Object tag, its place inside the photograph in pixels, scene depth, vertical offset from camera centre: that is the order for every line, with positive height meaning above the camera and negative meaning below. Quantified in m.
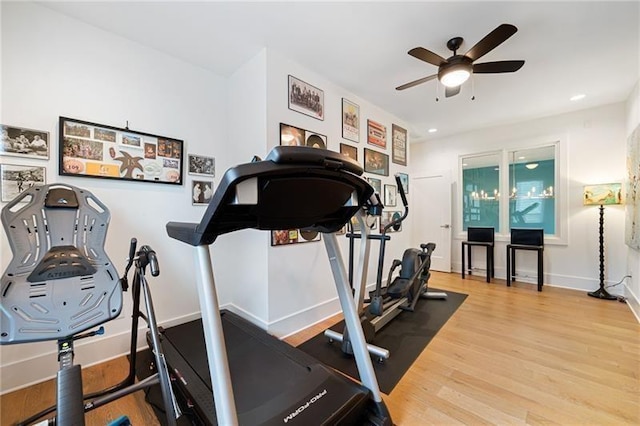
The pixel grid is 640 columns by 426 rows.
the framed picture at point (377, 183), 3.73 +0.47
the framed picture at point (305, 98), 2.66 +1.30
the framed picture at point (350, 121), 3.27 +1.26
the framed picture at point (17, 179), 1.76 +0.25
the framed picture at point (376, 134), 3.70 +1.23
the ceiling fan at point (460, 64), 2.10 +1.38
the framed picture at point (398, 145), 4.21 +1.21
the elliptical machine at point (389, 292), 2.09 -0.88
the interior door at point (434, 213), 5.08 +0.02
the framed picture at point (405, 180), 4.41 +0.61
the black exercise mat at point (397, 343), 1.91 -1.20
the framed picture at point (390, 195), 4.02 +0.31
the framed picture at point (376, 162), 3.63 +0.79
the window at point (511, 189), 4.24 +0.47
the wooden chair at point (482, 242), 4.38 -0.52
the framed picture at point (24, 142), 1.77 +0.52
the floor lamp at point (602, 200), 3.45 +0.21
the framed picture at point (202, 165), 2.68 +0.53
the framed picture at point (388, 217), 4.01 -0.05
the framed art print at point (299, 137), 2.58 +0.85
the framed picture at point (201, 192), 2.69 +0.24
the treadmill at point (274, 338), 0.81 -0.58
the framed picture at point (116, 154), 1.99 +0.53
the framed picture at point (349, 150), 3.23 +0.85
